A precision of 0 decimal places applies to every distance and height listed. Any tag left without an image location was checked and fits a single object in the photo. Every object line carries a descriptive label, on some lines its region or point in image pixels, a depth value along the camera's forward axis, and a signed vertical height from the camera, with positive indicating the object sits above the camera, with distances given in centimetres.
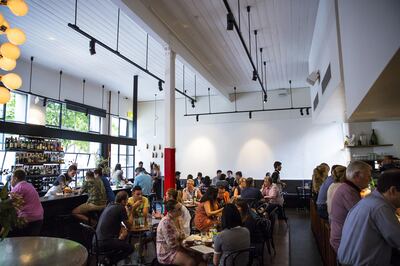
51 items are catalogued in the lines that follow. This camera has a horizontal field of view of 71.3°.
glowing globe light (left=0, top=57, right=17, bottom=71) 297 +107
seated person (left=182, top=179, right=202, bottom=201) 749 -91
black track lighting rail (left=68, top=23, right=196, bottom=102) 458 +220
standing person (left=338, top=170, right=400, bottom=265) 206 -53
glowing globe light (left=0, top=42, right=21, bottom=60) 289 +116
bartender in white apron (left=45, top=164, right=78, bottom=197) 662 -58
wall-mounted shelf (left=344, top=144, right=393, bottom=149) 846 +32
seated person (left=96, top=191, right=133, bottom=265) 420 -109
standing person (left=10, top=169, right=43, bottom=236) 443 -69
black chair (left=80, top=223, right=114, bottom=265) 414 -132
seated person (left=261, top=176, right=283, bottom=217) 764 -101
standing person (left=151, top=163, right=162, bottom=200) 1123 -55
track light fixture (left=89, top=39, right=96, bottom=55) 513 +211
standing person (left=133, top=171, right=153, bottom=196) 877 -68
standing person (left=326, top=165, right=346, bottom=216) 403 -32
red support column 655 -19
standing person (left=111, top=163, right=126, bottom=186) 956 -59
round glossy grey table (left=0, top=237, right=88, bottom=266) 172 -61
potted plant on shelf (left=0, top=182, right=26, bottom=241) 194 -34
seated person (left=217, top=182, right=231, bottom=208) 654 -89
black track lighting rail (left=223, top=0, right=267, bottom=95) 410 +217
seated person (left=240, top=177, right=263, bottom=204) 676 -86
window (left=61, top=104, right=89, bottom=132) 1019 +157
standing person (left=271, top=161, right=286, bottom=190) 866 -56
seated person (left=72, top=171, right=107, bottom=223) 610 -81
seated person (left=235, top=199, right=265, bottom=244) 436 -112
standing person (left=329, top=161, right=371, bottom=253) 301 -38
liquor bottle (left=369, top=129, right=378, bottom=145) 864 +51
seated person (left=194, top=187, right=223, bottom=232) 493 -96
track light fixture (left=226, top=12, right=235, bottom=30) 428 +212
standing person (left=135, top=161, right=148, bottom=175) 966 -34
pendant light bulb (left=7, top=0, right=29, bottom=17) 275 +155
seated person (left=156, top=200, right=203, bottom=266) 364 -114
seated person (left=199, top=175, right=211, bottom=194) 856 -76
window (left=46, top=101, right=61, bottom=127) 956 +168
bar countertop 576 -77
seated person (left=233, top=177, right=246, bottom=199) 775 -87
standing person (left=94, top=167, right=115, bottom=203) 643 -52
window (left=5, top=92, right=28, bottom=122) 830 +165
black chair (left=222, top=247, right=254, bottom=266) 323 -115
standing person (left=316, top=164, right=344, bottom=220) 488 -76
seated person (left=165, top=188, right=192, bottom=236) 415 -93
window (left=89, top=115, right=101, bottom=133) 1143 +157
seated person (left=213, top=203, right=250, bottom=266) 329 -95
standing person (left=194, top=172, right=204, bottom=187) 1005 -77
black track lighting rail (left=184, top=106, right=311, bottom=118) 1096 +202
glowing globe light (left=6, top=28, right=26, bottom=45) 289 +132
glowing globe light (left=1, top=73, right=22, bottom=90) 309 +91
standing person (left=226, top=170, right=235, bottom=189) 1086 -80
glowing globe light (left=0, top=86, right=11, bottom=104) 310 +75
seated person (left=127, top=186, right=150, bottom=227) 493 -85
